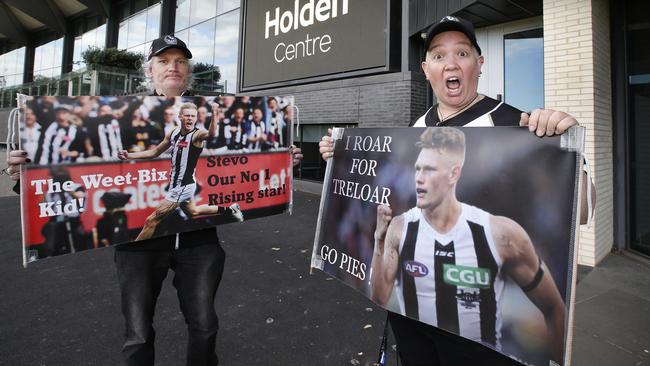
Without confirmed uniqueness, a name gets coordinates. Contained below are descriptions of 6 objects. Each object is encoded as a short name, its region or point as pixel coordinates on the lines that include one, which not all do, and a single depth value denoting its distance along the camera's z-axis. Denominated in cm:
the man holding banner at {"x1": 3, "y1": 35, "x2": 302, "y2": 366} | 209
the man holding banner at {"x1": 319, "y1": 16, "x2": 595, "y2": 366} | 157
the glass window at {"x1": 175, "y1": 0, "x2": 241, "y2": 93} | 1620
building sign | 905
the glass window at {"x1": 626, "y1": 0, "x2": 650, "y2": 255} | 498
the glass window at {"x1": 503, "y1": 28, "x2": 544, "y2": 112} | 648
